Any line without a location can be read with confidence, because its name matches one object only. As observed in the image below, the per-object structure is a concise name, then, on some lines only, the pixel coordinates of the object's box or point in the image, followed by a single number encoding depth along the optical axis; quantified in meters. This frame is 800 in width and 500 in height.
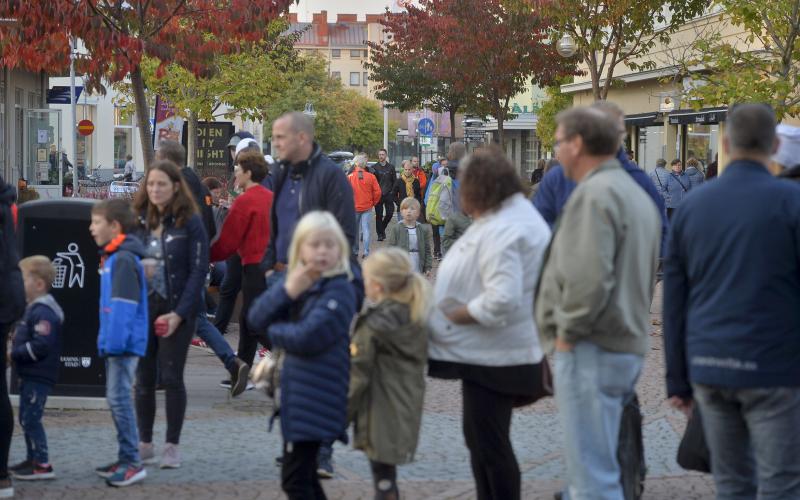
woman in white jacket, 9.27
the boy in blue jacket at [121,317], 11.49
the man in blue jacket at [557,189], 11.83
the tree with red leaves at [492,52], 66.11
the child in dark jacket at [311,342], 9.08
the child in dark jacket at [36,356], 11.82
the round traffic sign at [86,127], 68.74
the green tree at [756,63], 30.69
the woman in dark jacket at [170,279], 12.32
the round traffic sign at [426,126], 76.24
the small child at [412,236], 26.70
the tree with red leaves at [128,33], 22.14
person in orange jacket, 39.58
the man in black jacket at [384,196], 50.13
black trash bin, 15.04
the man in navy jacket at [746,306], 7.69
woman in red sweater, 15.72
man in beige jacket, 7.91
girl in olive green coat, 9.25
